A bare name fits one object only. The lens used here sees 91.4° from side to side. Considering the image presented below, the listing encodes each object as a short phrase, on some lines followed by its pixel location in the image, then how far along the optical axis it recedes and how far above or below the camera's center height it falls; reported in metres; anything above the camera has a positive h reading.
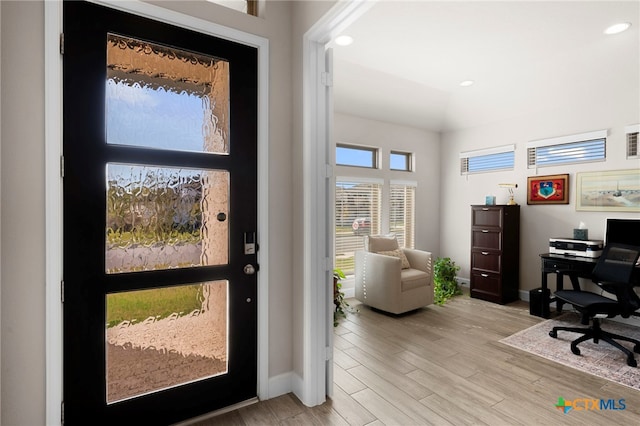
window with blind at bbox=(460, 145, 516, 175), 4.86 +0.84
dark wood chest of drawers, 4.47 -0.63
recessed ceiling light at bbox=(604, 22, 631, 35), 3.02 +1.81
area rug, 2.60 -1.34
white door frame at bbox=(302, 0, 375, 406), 2.09 +0.00
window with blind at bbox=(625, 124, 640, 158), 3.65 +0.84
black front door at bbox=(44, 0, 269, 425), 1.57 +0.01
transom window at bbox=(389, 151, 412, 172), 5.41 +0.87
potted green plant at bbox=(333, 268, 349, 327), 3.96 -1.27
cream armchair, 3.88 -0.86
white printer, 3.67 -0.44
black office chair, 2.79 -0.83
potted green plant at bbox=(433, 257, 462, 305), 4.88 -1.14
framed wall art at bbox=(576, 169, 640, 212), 3.67 +0.26
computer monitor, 3.48 -0.23
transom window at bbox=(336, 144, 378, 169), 4.80 +0.86
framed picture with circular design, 4.24 +0.31
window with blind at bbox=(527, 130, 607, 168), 3.96 +0.84
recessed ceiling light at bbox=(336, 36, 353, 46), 3.26 +1.80
